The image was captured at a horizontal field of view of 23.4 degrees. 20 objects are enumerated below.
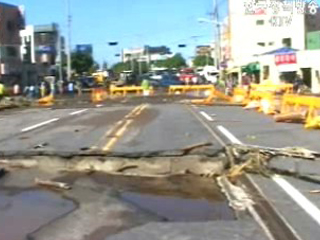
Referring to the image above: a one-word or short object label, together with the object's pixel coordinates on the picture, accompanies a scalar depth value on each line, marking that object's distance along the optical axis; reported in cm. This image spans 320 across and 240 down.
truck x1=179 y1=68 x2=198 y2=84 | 8600
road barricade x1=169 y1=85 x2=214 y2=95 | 5603
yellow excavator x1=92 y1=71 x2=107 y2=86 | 10081
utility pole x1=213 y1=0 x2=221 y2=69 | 7819
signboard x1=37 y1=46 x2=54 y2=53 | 12693
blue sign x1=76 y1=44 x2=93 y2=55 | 16351
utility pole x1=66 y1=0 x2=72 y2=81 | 9250
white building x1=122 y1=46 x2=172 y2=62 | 19188
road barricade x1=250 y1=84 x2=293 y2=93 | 3914
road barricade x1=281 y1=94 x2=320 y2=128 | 2038
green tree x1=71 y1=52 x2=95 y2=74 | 15525
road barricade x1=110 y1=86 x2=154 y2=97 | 6091
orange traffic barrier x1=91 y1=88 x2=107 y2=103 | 5422
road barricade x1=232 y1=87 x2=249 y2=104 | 3776
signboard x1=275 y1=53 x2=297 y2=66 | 7249
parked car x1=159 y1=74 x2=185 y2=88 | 8188
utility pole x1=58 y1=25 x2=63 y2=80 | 10145
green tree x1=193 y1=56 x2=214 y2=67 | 18738
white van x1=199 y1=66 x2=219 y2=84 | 10341
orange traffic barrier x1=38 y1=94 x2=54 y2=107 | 4830
